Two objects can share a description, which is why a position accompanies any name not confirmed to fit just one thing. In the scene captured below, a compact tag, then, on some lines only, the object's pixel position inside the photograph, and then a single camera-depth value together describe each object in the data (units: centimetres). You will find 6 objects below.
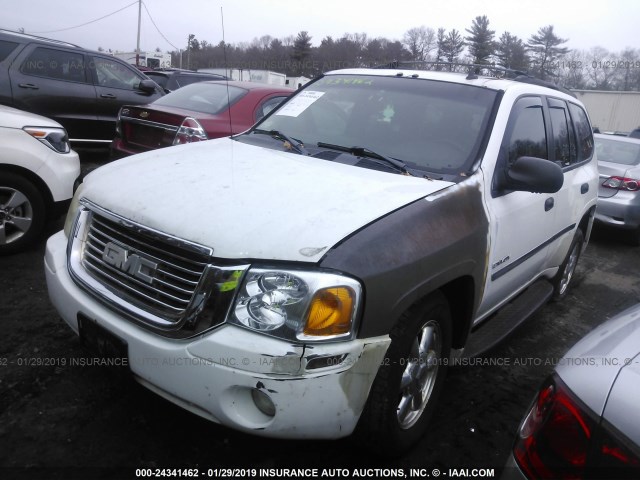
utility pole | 3503
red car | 525
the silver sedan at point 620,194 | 683
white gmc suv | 186
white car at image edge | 409
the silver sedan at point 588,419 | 120
